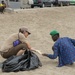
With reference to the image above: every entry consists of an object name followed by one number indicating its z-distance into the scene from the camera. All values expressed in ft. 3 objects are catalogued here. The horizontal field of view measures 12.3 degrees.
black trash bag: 24.22
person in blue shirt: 25.76
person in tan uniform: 25.91
